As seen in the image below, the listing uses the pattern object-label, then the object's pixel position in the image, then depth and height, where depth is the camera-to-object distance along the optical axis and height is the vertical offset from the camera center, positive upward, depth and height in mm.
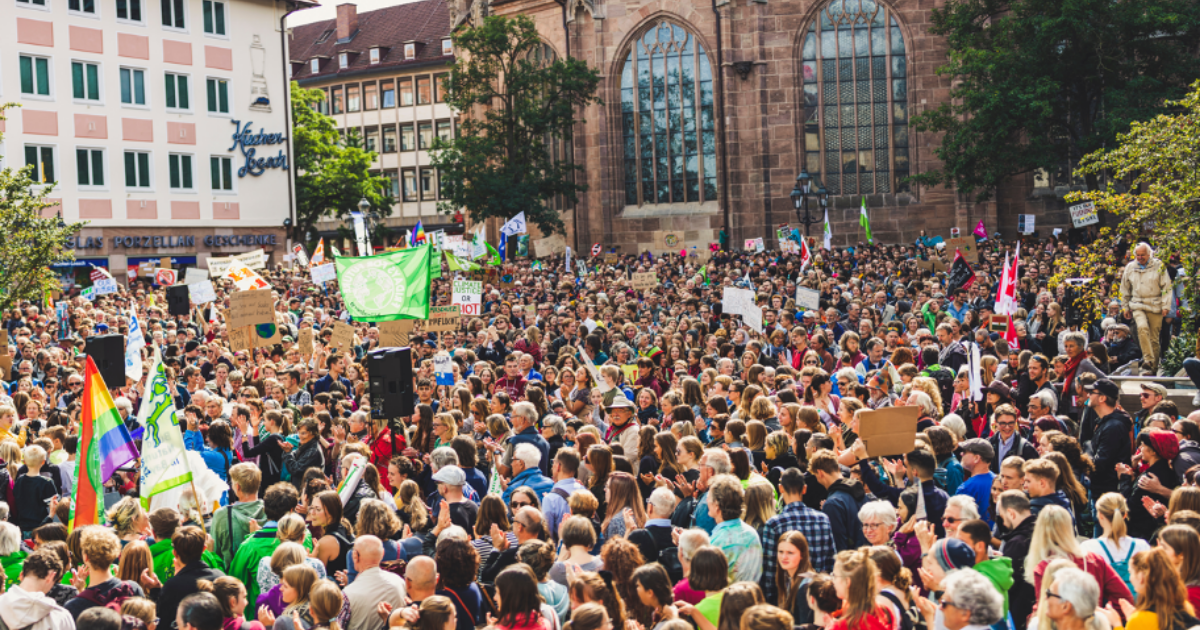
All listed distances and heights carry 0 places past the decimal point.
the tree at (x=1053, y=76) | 29230 +4358
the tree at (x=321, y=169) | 54219 +4982
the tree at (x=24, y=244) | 22734 +809
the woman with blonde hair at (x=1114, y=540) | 6211 -1615
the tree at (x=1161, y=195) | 14320 +562
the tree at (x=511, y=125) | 37656 +4654
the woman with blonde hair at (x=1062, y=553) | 5805 -1579
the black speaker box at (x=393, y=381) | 10430 -1005
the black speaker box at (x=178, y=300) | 21016 -392
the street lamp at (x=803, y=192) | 25000 +1334
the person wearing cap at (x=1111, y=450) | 8867 -1607
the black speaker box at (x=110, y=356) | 14305 -932
